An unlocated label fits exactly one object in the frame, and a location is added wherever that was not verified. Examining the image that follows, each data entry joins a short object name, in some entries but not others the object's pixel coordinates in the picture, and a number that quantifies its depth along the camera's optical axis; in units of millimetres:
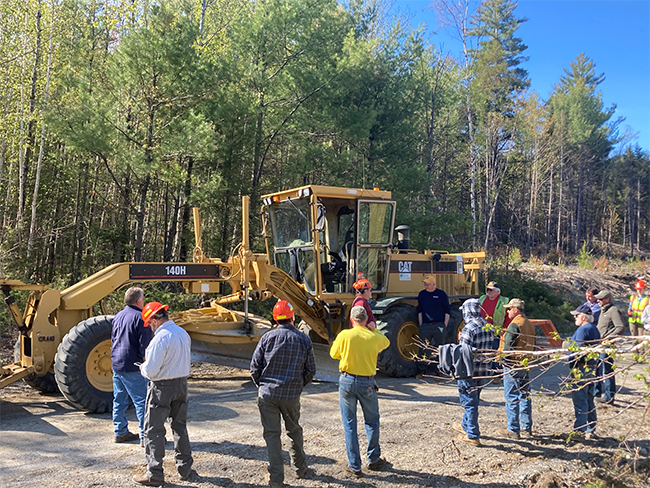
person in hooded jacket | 5633
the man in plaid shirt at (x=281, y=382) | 4535
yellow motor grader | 6734
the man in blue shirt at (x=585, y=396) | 6031
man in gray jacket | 7652
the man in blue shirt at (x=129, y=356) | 5363
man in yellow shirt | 4844
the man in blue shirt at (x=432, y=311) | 9102
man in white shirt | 4508
